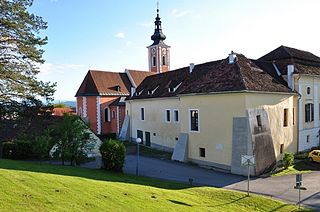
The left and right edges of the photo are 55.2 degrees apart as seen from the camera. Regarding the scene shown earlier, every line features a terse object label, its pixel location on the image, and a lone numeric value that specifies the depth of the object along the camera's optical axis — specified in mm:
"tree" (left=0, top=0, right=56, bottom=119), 21312
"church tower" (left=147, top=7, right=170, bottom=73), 62562
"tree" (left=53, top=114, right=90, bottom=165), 20031
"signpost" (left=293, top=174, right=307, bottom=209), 15227
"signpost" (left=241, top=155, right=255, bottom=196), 17172
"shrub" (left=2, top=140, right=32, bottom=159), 27619
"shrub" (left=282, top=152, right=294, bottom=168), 24438
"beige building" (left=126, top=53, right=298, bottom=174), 23234
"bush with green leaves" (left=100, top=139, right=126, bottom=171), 20438
